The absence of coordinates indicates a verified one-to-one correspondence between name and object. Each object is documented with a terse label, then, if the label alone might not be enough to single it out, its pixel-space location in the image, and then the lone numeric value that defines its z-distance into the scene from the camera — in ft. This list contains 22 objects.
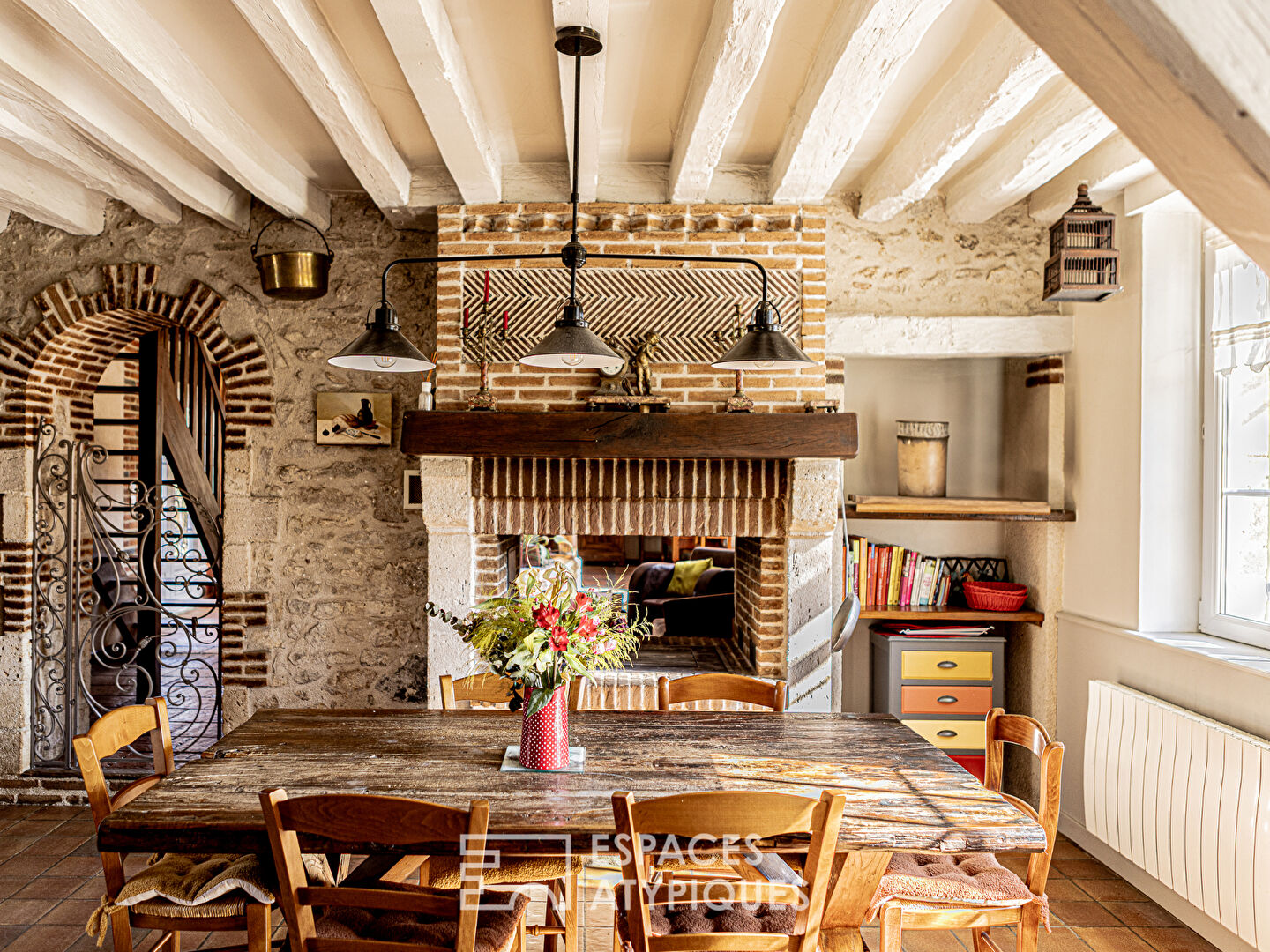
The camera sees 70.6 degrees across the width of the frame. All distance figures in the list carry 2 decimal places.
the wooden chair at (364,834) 5.93
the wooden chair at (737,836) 6.09
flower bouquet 7.84
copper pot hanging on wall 13.25
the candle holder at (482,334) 12.50
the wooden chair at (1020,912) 7.48
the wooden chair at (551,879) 8.14
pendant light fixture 8.46
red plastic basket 13.84
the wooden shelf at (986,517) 13.11
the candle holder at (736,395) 12.21
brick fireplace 12.63
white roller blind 10.33
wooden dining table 6.65
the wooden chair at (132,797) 7.03
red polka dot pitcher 7.97
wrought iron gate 14.16
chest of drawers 13.62
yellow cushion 21.89
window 10.32
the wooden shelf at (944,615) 13.67
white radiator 8.93
